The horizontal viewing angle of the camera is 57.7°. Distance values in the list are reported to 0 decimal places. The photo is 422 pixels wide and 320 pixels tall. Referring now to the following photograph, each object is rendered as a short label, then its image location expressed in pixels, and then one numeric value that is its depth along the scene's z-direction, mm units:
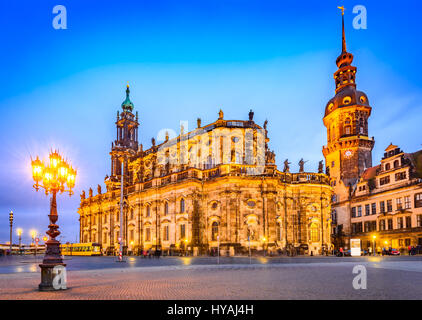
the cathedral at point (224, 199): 50594
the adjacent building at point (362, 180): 57344
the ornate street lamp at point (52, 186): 14363
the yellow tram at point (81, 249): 70250
